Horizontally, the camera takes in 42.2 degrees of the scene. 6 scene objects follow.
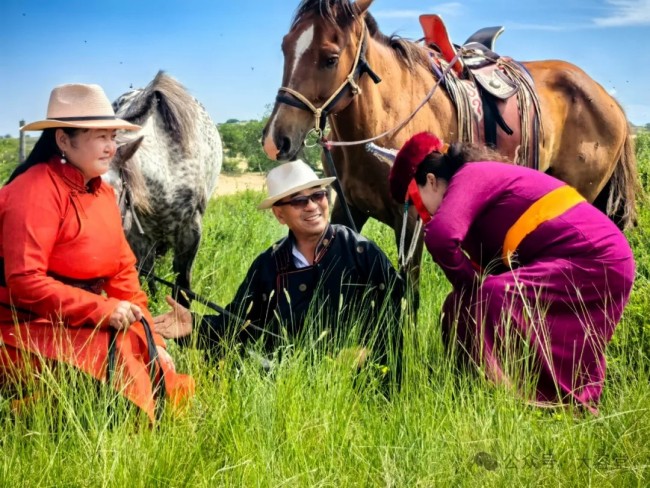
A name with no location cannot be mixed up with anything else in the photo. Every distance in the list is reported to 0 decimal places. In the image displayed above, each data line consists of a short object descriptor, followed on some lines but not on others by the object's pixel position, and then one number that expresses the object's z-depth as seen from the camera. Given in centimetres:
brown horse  493
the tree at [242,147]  2664
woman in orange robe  315
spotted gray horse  593
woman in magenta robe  350
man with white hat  383
